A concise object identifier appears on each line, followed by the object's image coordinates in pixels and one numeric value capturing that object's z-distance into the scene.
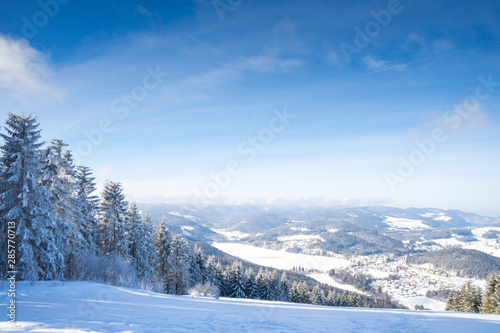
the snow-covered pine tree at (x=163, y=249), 30.88
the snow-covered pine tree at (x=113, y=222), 24.53
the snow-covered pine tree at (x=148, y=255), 26.98
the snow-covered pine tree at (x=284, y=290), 41.47
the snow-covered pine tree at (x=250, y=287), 38.41
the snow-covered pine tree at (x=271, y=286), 38.84
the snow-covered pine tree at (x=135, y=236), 27.05
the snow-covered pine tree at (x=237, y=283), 37.47
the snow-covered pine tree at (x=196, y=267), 35.58
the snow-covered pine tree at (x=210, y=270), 38.52
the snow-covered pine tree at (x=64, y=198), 17.88
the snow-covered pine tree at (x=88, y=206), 22.45
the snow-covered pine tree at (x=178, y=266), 29.22
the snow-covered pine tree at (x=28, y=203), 14.48
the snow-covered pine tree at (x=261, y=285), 38.68
